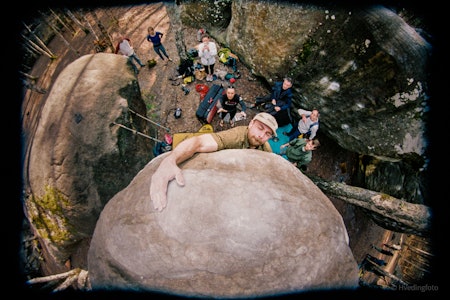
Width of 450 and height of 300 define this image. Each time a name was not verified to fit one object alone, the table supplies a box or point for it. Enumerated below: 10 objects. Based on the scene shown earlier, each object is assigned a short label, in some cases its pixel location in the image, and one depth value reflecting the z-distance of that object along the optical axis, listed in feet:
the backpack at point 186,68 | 25.35
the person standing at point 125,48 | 25.23
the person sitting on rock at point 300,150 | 16.75
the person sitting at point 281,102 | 20.27
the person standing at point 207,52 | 23.03
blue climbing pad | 21.99
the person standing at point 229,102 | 19.97
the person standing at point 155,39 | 24.39
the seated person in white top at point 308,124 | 19.17
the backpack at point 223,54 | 27.12
